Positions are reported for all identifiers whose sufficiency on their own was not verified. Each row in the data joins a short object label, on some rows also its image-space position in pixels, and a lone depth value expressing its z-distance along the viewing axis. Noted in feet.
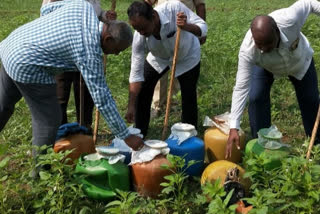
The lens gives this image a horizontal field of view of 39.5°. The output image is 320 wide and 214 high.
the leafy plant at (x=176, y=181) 10.59
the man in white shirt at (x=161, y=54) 13.32
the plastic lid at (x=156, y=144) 11.89
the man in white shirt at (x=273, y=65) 11.50
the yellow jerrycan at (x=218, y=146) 13.50
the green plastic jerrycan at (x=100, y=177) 11.49
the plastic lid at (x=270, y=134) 12.50
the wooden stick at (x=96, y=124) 14.55
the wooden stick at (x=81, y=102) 14.89
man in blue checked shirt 10.40
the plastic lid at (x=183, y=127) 13.07
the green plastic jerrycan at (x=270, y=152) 11.98
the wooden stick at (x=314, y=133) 12.20
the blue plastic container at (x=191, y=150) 12.66
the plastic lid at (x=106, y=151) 11.73
